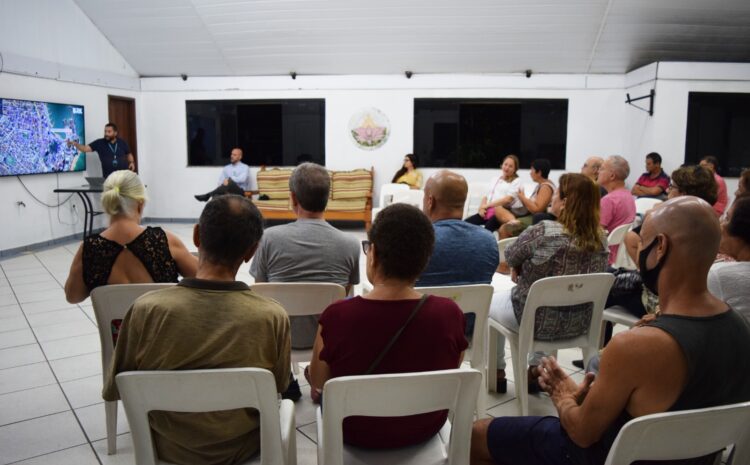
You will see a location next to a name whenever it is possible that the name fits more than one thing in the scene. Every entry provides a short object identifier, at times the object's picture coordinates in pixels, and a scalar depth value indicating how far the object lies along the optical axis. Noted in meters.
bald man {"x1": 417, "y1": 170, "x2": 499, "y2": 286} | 2.53
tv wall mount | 7.99
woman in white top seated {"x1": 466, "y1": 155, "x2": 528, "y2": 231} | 6.05
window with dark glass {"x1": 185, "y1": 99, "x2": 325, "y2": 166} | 9.70
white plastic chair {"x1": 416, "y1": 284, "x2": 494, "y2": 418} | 2.27
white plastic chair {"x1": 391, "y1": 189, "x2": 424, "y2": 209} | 7.20
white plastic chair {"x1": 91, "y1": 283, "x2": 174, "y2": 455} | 2.20
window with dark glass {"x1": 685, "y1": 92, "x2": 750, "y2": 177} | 8.05
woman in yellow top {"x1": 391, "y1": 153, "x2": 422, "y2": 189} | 8.88
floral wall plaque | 9.44
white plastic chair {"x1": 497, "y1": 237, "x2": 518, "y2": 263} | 3.47
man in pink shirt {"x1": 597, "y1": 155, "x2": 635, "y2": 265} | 4.19
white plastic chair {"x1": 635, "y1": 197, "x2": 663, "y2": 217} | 6.11
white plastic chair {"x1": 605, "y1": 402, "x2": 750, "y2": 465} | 1.22
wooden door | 9.38
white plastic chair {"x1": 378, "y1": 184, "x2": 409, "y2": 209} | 7.60
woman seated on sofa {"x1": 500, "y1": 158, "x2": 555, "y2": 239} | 5.55
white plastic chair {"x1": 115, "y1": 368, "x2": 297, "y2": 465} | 1.34
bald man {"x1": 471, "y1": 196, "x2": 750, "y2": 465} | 1.26
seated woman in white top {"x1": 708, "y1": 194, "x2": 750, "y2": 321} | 2.00
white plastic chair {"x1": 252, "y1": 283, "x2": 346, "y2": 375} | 2.29
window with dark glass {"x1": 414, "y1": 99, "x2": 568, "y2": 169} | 9.14
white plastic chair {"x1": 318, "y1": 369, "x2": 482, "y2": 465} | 1.35
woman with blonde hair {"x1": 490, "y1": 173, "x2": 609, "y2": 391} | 2.63
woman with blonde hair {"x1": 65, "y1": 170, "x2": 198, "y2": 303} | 2.32
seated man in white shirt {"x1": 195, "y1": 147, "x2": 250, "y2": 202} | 9.32
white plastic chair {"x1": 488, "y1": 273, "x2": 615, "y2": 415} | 2.51
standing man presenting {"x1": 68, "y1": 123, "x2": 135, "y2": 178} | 8.12
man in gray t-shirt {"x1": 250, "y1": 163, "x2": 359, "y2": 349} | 2.54
